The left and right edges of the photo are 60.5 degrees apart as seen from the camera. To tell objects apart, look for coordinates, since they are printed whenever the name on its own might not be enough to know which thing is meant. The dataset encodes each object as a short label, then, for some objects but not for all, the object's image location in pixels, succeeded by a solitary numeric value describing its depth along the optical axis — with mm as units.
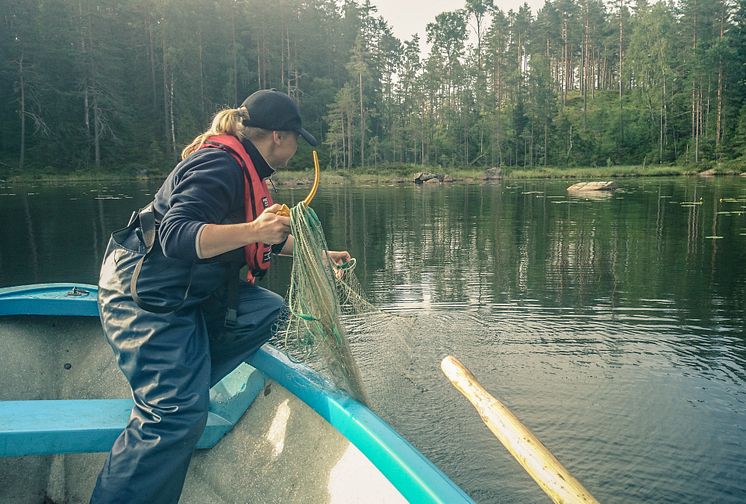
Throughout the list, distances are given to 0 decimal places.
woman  2438
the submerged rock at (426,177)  51938
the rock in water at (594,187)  34344
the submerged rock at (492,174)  56922
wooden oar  2100
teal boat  2426
